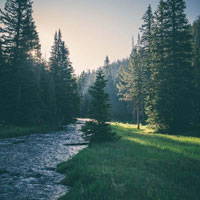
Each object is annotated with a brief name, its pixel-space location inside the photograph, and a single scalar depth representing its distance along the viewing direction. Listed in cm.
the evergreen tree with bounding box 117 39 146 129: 3512
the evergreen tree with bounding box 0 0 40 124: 3044
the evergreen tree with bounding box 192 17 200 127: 2709
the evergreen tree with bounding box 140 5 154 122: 3445
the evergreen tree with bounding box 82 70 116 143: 2148
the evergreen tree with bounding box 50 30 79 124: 4106
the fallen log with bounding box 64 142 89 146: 2105
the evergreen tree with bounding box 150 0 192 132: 2603
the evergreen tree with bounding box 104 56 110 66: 13115
